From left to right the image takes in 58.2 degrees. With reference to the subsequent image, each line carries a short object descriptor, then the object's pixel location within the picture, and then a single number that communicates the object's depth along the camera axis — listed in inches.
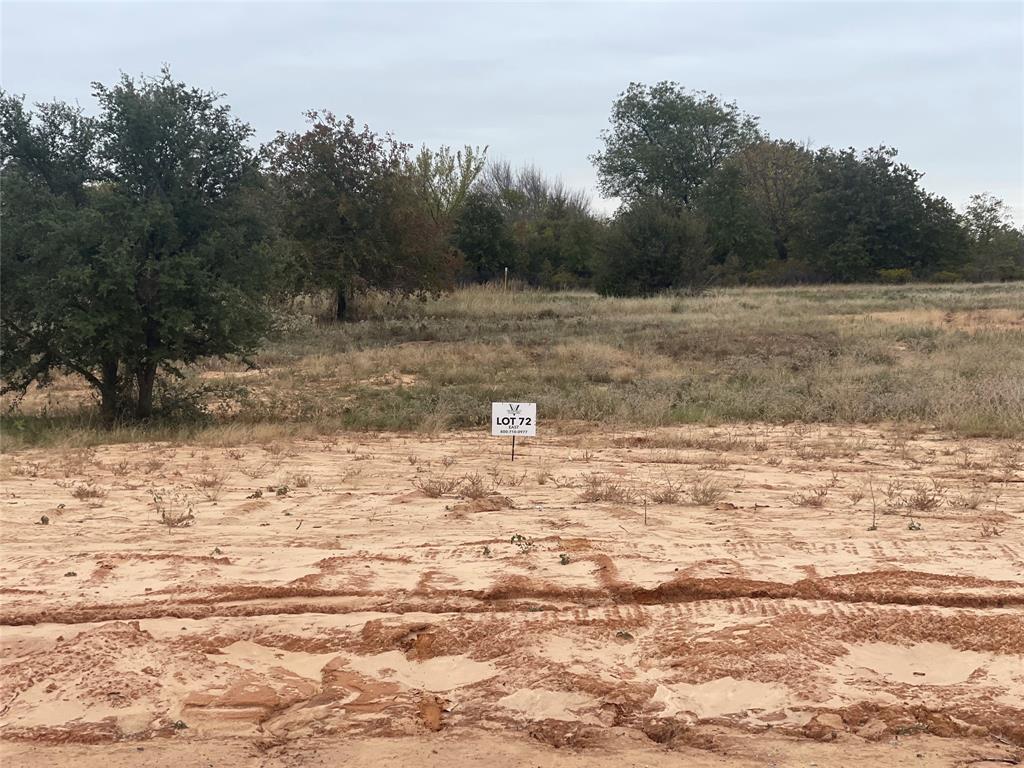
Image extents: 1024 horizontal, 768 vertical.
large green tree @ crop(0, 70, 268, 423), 520.7
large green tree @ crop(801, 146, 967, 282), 2094.0
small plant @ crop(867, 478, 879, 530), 276.1
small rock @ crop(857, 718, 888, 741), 167.8
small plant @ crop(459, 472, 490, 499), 324.2
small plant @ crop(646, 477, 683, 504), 314.7
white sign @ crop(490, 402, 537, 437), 393.4
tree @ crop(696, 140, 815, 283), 2317.9
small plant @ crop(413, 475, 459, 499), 327.3
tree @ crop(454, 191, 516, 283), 1975.9
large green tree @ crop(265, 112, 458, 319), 1235.9
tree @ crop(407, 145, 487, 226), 2014.0
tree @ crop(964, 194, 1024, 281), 2092.8
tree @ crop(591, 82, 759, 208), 2586.1
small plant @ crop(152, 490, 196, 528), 289.0
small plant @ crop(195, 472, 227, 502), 334.5
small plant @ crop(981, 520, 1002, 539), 264.3
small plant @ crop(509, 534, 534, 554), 255.8
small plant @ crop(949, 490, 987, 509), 302.4
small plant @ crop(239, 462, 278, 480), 377.7
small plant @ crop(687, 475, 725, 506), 315.6
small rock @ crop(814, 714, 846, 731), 170.4
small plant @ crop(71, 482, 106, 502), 328.5
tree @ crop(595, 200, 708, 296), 1691.7
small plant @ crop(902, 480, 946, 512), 297.7
